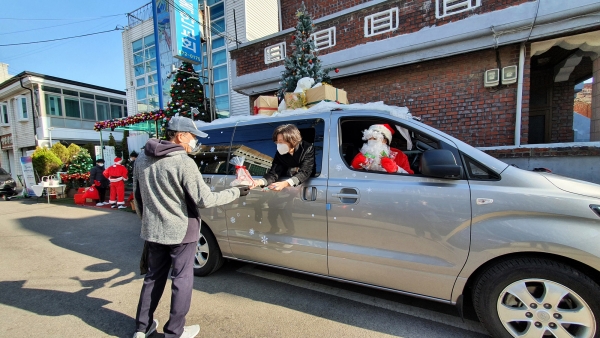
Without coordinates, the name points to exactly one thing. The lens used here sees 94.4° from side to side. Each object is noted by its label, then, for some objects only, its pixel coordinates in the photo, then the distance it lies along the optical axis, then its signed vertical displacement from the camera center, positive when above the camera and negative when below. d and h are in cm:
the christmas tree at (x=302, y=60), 572 +187
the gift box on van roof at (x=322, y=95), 402 +82
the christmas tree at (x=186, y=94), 1002 +216
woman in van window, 263 -9
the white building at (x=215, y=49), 1099 +501
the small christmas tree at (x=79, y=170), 1161 -58
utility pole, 1000 +350
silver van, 189 -65
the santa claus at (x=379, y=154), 264 -6
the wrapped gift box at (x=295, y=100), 432 +79
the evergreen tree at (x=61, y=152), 1314 +22
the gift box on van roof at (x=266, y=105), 462 +77
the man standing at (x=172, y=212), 213 -46
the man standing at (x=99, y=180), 979 -87
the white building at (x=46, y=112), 1795 +311
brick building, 480 +180
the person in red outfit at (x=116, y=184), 903 -94
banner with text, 904 +414
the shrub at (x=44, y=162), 1216 -22
